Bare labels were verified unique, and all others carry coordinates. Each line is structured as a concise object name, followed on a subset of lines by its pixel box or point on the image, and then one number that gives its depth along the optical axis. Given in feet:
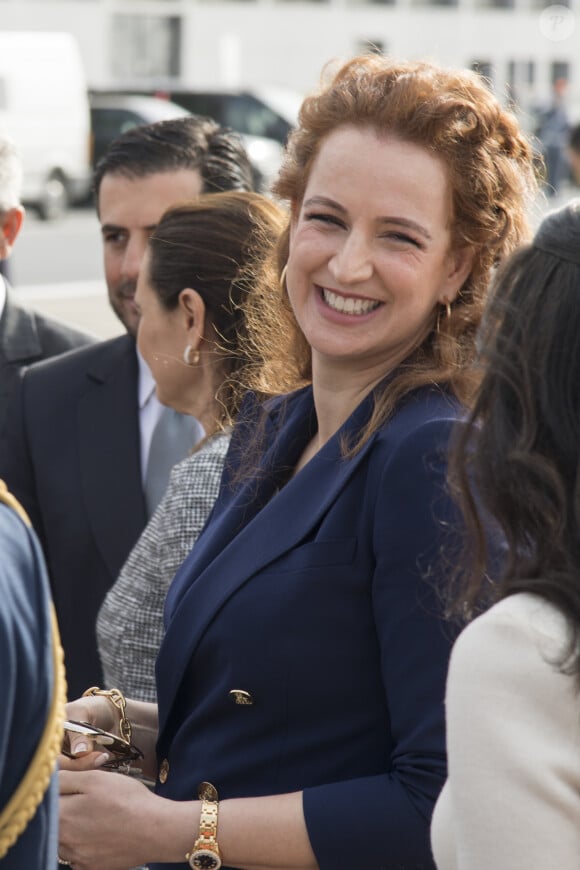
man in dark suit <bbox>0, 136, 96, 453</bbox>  24.66
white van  140.77
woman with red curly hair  12.48
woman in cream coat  9.21
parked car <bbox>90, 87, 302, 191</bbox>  149.07
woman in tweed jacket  18.97
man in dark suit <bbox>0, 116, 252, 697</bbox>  21.93
